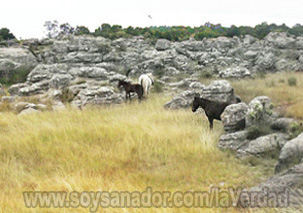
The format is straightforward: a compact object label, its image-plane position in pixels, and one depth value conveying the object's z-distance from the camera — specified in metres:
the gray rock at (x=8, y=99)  15.47
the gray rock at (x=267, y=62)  27.34
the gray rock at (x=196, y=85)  16.60
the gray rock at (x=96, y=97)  14.98
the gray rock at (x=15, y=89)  18.46
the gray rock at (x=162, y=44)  34.59
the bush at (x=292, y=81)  17.47
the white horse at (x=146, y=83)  17.28
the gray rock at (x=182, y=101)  13.73
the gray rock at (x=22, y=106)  13.87
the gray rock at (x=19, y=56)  26.98
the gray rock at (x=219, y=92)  12.43
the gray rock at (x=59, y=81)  18.02
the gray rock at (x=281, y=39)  35.53
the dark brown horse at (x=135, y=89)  16.44
